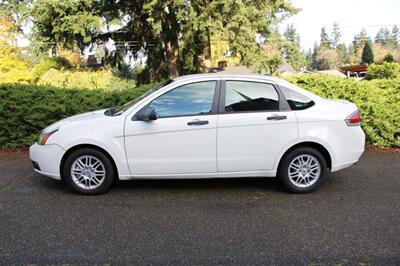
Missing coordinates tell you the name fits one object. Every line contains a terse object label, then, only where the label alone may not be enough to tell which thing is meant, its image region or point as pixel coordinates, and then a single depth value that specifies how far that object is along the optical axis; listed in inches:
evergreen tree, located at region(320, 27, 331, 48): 5201.8
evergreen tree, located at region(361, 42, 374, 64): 3449.8
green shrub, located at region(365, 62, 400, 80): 872.2
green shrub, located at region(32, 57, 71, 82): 884.4
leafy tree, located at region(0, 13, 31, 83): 762.4
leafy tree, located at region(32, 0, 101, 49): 839.7
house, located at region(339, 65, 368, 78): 2496.9
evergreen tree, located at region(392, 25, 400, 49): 5615.2
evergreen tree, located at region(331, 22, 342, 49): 5713.6
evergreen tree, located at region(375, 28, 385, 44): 5835.1
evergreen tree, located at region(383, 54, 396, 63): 2334.5
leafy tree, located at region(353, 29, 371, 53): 4852.1
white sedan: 200.8
